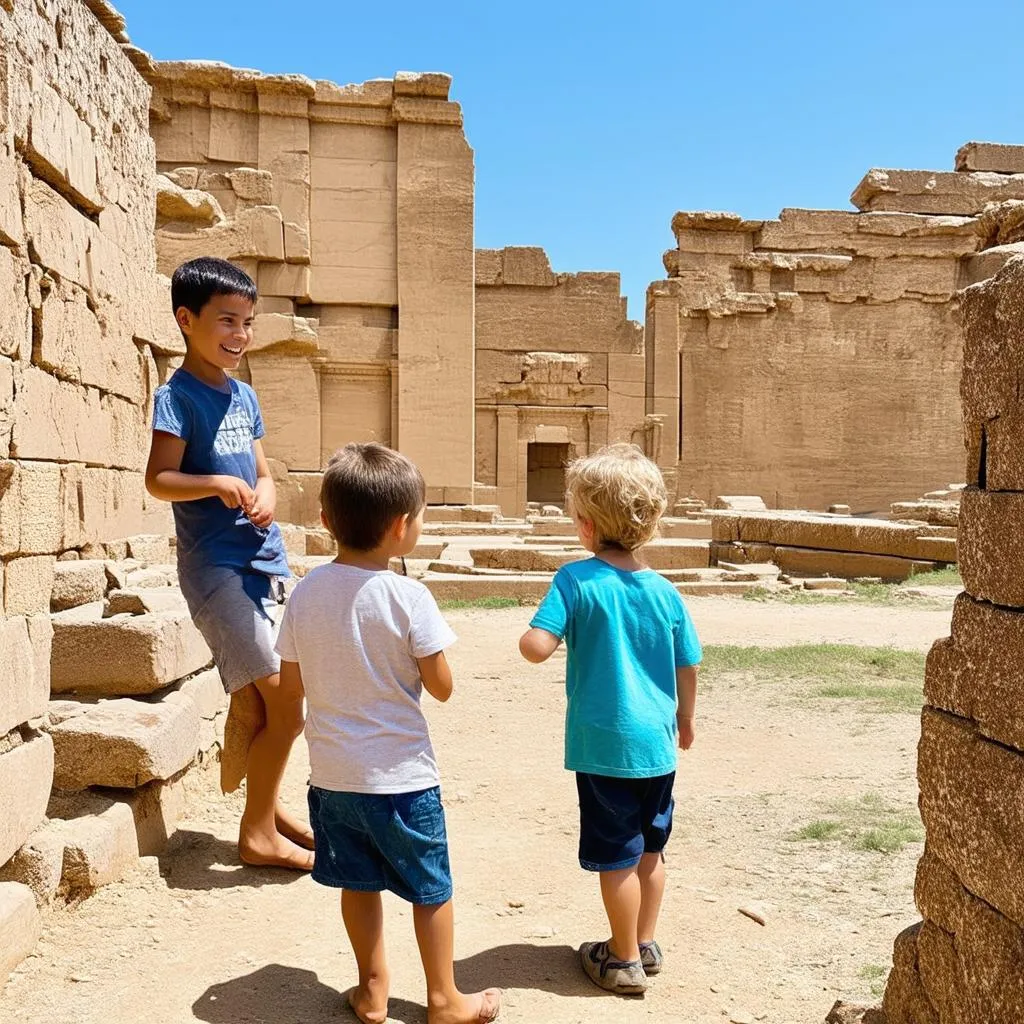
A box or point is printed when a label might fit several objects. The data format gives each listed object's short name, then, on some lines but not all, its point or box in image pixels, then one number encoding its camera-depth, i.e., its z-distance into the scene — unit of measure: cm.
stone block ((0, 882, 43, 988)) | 244
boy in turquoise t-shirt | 249
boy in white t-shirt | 231
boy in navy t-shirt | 313
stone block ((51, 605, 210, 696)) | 363
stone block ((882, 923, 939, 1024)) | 211
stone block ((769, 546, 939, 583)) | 1216
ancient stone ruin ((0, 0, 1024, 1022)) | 214
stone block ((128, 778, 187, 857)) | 327
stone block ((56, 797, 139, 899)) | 287
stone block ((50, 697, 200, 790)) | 323
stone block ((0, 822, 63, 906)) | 271
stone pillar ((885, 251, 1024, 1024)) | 188
